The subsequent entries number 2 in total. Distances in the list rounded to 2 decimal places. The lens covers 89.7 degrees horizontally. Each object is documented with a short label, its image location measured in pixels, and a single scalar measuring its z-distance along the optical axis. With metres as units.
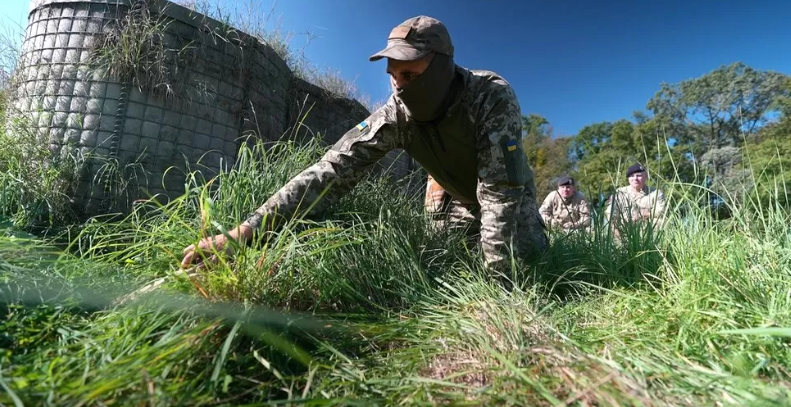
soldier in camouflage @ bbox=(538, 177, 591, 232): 4.85
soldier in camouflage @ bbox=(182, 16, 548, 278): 1.87
